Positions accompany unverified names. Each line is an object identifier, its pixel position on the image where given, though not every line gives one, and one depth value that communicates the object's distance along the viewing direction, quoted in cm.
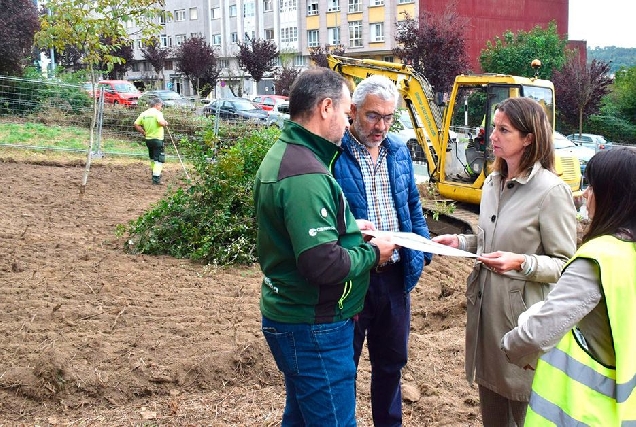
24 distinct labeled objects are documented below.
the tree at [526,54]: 3259
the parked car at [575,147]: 1755
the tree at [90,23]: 1028
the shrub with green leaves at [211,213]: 716
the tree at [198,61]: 4569
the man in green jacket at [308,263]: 245
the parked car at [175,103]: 1648
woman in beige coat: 296
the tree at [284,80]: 4006
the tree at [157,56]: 5361
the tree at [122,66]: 4775
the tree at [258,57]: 4675
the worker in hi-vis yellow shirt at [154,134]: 1284
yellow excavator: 1054
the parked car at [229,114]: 1561
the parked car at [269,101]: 3185
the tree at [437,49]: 2859
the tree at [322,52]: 3878
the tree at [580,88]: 2870
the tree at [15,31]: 2402
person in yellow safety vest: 203
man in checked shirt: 332
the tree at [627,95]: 3038
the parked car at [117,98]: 1648
